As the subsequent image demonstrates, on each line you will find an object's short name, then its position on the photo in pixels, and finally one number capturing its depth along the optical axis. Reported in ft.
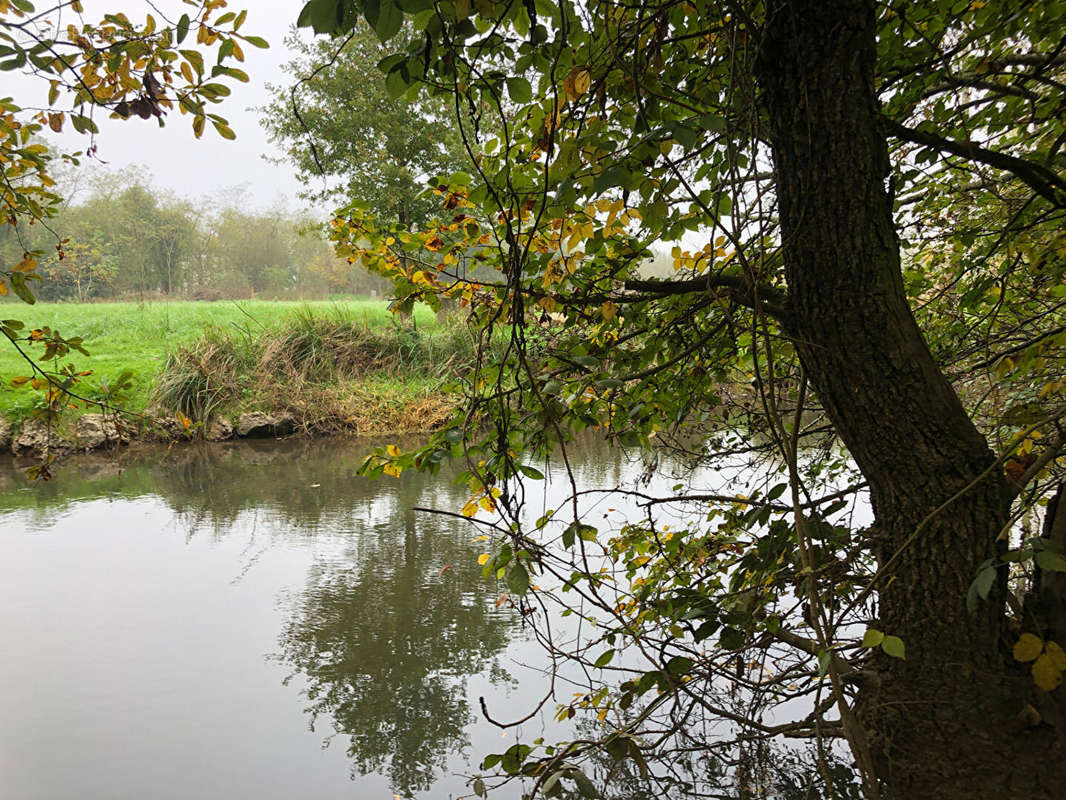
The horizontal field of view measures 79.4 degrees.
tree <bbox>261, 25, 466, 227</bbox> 37.32
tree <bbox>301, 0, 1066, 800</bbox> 3.23
